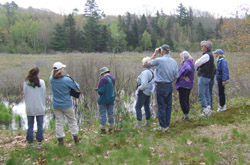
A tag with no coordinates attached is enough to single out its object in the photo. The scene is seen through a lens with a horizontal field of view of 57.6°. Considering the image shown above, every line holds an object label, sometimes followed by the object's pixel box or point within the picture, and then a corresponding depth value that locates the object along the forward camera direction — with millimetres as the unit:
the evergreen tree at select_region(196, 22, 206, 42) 62344
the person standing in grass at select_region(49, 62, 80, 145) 4953
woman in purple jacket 5699
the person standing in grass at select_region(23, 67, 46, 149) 4961
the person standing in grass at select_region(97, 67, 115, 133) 5699
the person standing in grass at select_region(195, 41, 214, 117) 6081
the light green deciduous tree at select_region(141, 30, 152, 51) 56906
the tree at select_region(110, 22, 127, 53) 52556
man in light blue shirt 5328
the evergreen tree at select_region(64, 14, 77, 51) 51906
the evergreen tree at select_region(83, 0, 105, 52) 47406
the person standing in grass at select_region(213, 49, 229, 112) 6414
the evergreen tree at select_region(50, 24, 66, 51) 52656
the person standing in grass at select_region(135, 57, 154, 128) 5773
